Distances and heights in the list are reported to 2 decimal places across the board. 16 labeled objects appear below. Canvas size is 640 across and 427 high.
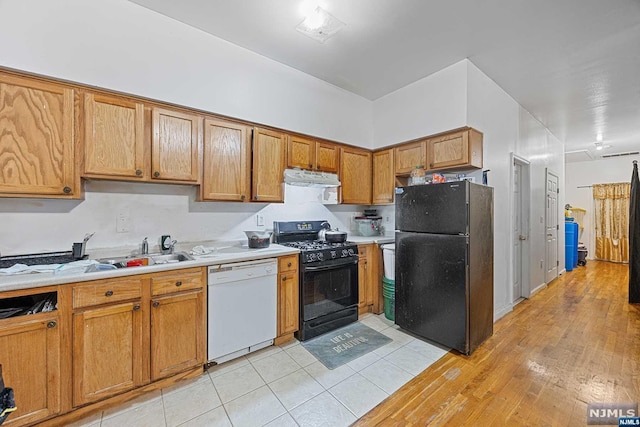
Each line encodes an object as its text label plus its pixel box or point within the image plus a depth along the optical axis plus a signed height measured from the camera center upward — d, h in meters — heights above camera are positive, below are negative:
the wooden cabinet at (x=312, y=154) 2.99 +0.74
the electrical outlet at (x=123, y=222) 2.25 -0.06
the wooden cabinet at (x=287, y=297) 2.56 -0.83
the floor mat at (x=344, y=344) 2.38 -1.31
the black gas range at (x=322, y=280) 2.67 -0.72
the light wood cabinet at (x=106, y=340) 1.64 -0.83
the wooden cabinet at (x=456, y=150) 2.77 +0.72
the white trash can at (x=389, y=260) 3.18 -0.56
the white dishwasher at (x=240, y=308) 2.17 -0.83
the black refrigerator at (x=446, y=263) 2.40 -0.48
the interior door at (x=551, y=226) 4.68 -0.23
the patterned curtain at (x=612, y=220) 6.39 -0.16
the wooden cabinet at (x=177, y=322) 1.90 -0.82
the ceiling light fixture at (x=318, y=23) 2.05 +1.57
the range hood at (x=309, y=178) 2.87 +0.42
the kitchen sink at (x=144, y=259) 1.99 -0.36
